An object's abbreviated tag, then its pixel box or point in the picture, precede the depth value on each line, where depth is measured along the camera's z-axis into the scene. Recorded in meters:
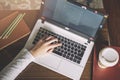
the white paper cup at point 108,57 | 1.08
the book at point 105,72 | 1.12
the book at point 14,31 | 1.16
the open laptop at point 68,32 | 1.12
